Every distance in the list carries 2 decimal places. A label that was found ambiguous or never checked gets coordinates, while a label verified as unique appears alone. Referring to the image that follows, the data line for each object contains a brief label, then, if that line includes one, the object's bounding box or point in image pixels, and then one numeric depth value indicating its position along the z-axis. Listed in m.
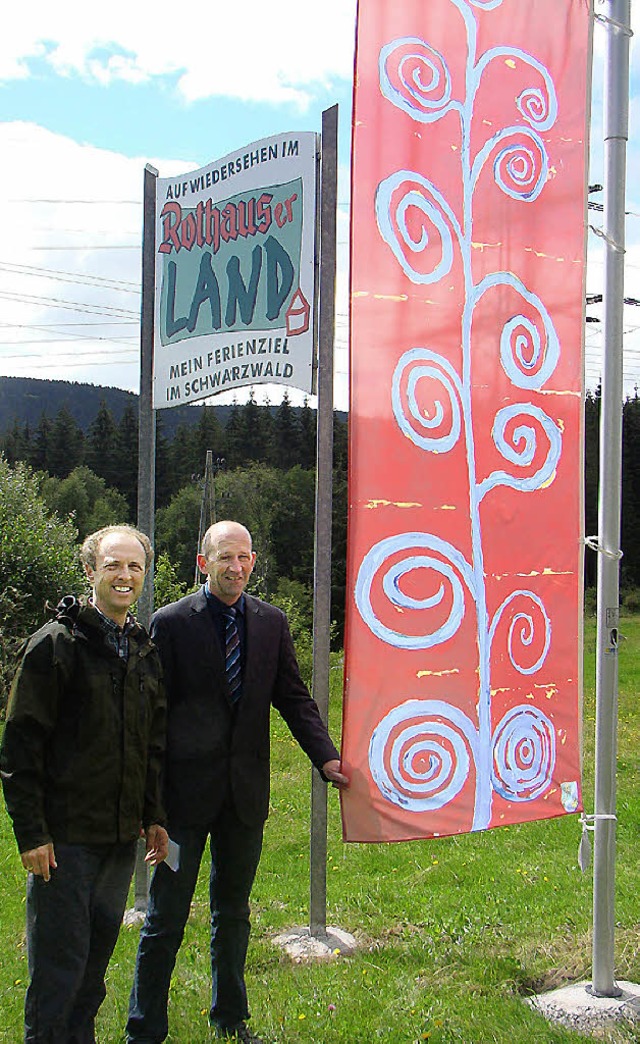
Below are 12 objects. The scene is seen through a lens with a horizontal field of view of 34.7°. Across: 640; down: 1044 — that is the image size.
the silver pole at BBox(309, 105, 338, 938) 4.60
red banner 4.01
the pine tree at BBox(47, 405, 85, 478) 74.62
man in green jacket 3.04
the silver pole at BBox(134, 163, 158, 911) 5.14
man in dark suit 3.60
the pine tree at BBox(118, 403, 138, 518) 73.25
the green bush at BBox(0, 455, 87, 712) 20.39
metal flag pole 3.91
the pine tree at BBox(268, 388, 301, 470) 74.18
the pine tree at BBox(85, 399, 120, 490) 73.88
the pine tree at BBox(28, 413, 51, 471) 74.62
